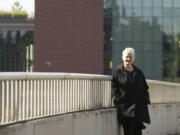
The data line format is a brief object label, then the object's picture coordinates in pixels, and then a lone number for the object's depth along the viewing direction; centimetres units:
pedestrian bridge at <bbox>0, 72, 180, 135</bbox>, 991
